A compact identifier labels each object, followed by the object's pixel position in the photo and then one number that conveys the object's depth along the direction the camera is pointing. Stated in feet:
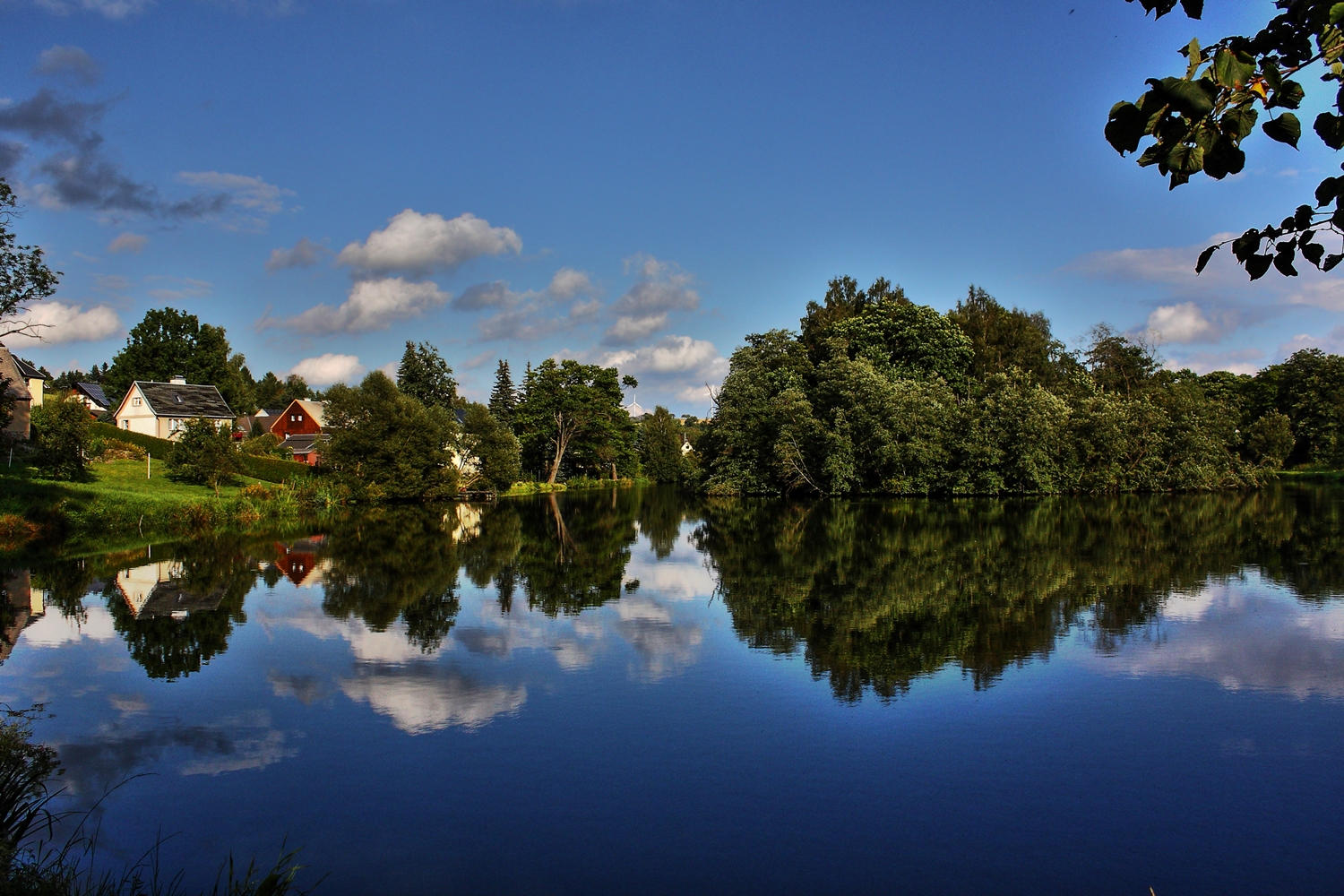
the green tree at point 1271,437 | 194.29
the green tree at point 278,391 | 342.81
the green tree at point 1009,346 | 167.73
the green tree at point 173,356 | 256.73
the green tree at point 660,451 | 268.41
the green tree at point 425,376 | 272.72
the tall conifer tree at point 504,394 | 258.78
